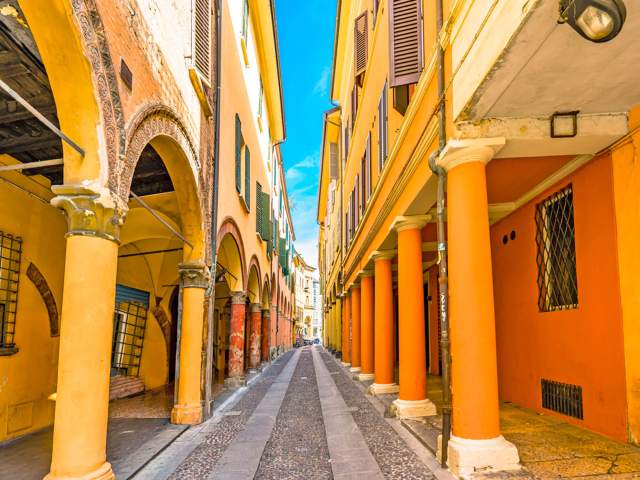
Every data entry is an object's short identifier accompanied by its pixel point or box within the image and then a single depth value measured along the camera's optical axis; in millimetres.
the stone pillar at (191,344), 8164
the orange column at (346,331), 20055
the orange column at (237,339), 13891
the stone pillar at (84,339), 4301
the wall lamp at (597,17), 3086
